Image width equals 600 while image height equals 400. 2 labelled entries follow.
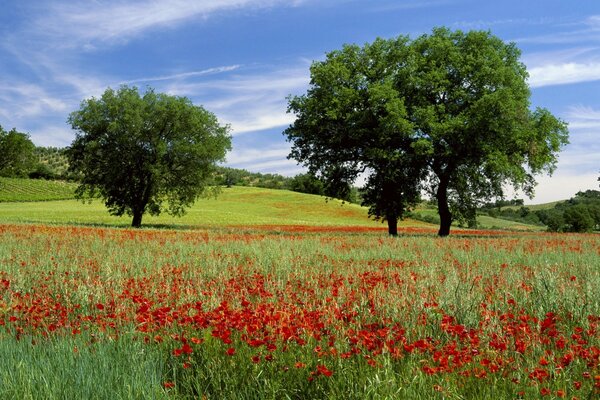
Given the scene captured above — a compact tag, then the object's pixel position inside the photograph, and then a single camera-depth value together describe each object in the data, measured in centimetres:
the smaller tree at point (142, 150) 3878
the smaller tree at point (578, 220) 6969
